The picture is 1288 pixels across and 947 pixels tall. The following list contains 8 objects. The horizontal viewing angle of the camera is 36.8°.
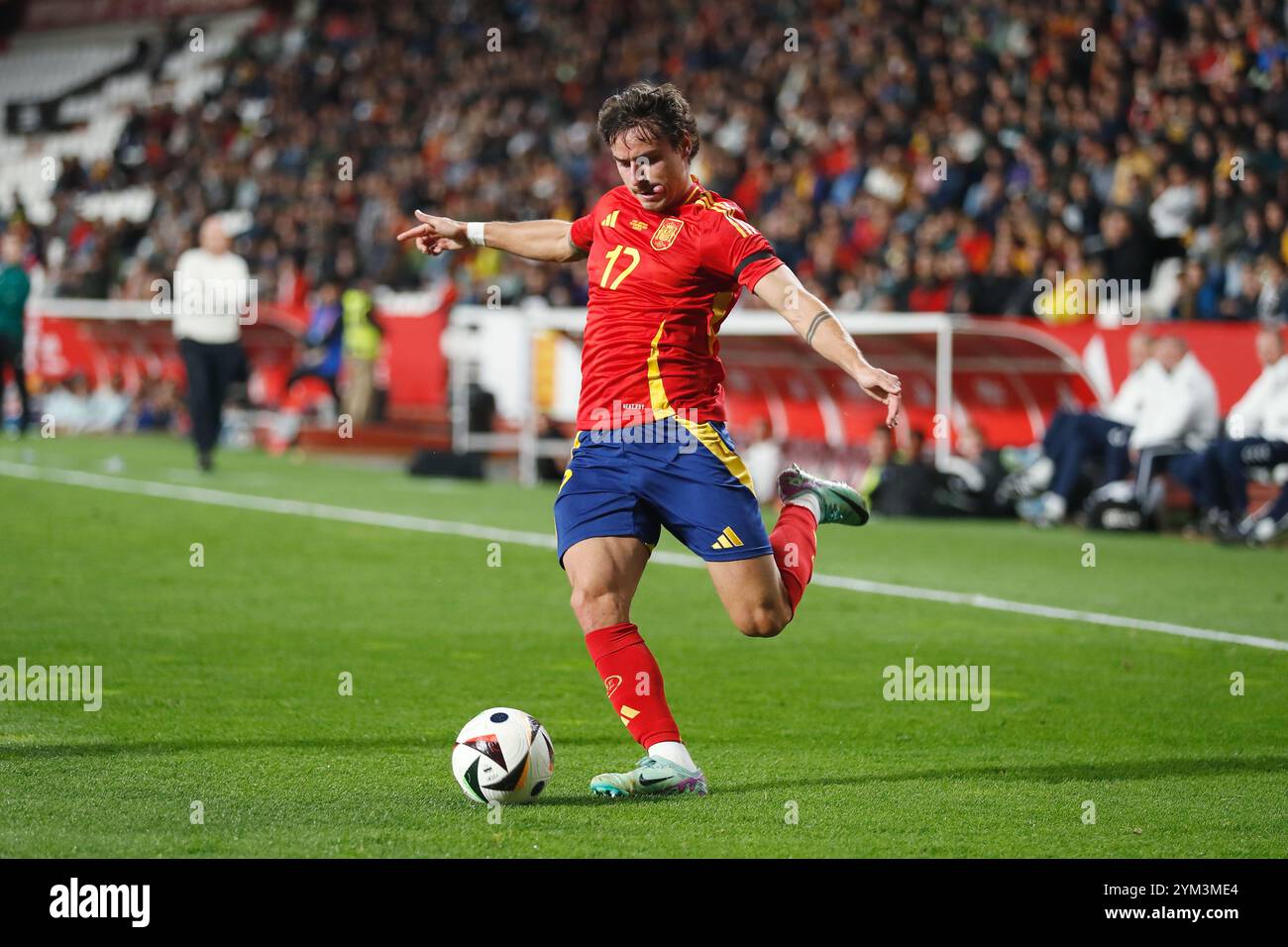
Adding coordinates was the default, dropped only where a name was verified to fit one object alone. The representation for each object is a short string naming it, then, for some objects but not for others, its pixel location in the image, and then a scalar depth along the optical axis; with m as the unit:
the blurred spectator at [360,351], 23.70
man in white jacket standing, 18.31
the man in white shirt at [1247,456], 14.66
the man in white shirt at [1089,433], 15.59
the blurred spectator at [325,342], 24.75
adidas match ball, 5.69
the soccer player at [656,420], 5.93
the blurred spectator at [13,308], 21.30
